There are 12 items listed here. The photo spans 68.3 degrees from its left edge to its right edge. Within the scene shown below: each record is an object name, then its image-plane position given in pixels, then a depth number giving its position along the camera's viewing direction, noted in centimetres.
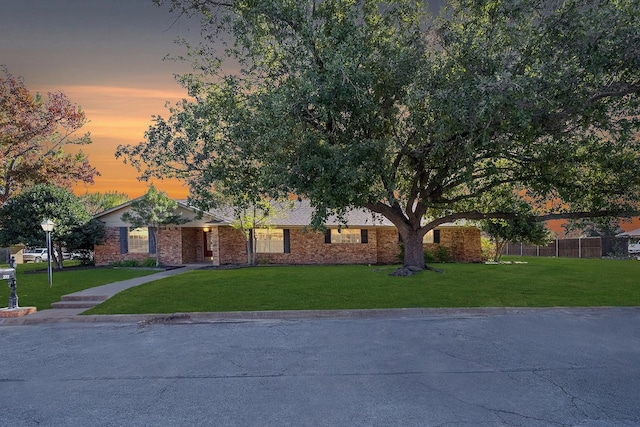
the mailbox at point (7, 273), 1178
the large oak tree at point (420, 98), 1031
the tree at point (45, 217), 2508
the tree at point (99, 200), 6051
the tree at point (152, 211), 2491
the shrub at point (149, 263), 2630
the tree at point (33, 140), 2772
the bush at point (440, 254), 2841
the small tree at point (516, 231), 2664
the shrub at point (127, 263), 2659
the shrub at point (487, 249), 2988
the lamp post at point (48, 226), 1669
